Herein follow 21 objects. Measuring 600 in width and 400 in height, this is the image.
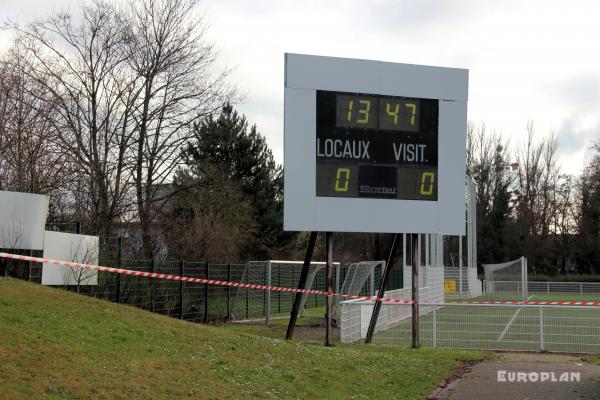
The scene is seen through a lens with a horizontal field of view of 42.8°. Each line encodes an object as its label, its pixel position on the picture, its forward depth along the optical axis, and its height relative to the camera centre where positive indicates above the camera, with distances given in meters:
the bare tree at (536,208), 71.31 +5.76
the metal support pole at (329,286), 16.03 -0.51
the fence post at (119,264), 18.52 -0.18
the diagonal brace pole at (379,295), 17.05 -0.73
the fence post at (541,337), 16.30 -1.48
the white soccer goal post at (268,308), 24.23 -1.51
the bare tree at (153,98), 28.72 +6.06
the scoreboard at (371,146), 15.52 +2.42
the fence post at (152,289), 20.52 -0.85
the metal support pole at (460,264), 37.69 +0.08
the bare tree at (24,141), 19.09 +2.95
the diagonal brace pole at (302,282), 16.55 -0.46
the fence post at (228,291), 24.83 -1.02
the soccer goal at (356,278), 27.16 -0.55
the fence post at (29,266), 14.74 -0.23
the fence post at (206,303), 23.23 -1.34
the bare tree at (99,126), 25.72 +4.61
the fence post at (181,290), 21.64 -0.92
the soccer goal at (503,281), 46.80 -0.97
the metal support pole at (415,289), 16.53 -0.55
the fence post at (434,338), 17.11 -1.63
